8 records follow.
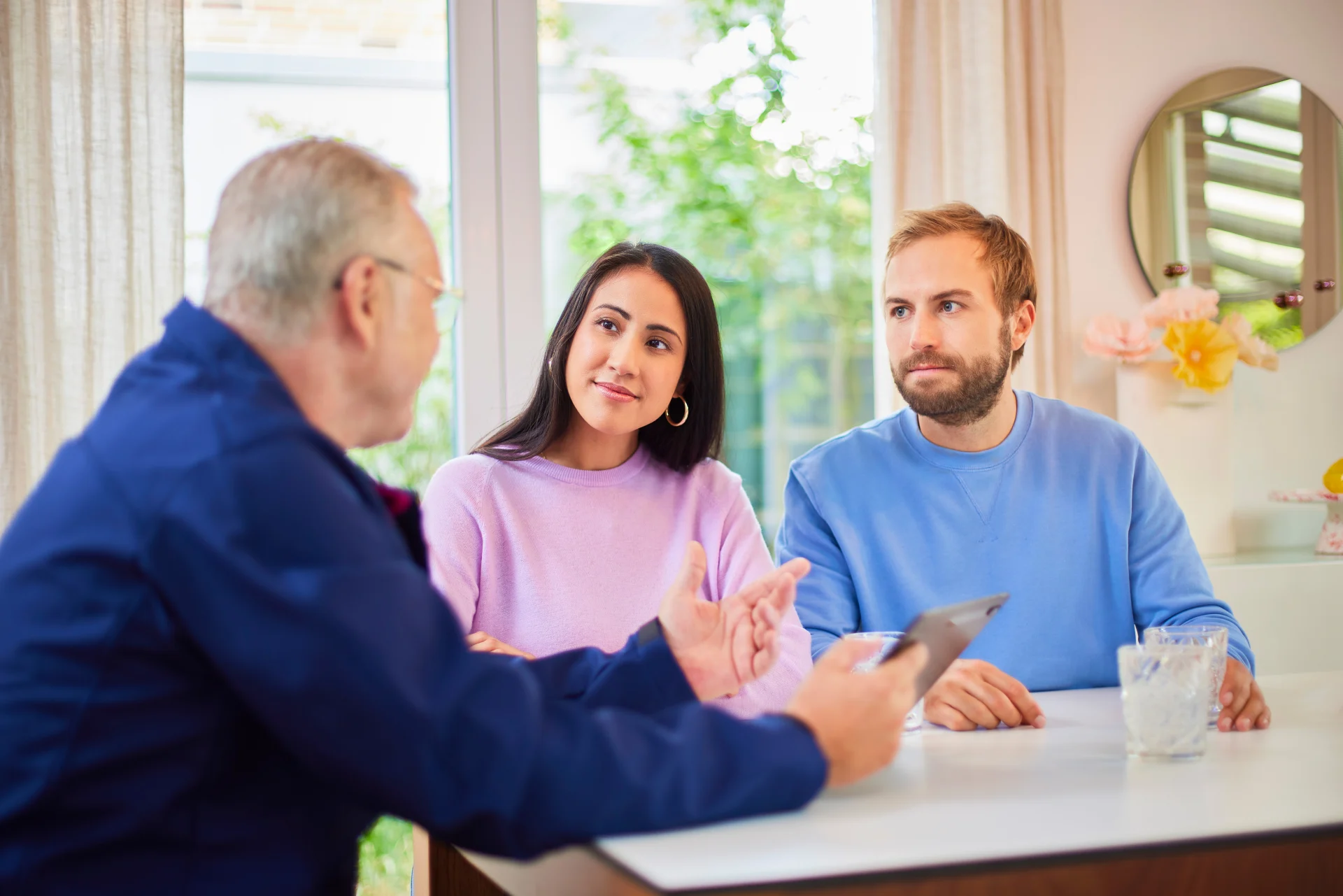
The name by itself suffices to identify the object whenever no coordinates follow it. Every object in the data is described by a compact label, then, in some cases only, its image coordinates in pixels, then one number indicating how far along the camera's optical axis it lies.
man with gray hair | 0.86
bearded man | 2.01
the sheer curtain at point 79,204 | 2.34
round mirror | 3.23
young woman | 1.94
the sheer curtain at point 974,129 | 2.99
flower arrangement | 2.82
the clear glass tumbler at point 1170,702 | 1.21
